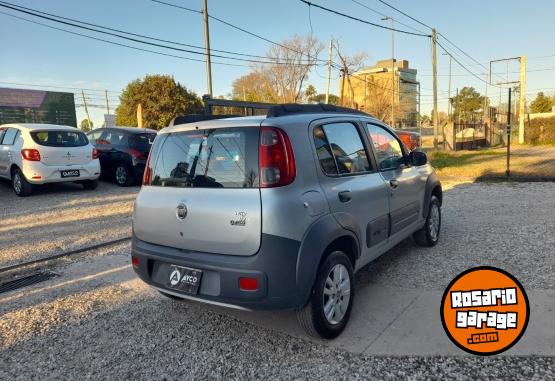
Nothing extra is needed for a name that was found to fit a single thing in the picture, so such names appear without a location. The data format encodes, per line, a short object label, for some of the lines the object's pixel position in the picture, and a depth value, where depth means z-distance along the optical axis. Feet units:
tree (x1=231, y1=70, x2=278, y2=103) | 173.47
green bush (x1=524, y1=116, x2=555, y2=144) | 86.15
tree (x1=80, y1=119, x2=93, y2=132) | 192.93
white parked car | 30.58
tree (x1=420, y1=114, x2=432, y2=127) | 310.65
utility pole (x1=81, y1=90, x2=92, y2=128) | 184.77
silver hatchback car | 9.07
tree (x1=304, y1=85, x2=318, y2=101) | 190.04
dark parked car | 36.96
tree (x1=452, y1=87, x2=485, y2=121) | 285.25
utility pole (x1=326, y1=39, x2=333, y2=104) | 110.87
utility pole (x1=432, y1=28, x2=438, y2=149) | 75.92
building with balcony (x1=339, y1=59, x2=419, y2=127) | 194.70
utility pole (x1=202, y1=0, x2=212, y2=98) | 54.80
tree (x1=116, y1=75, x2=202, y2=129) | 93.71
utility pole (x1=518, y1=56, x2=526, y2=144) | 91.82
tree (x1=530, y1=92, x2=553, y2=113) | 221.05
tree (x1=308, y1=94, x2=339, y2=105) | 215.10
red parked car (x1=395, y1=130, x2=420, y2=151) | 58.76
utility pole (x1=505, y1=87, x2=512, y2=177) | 35.54
